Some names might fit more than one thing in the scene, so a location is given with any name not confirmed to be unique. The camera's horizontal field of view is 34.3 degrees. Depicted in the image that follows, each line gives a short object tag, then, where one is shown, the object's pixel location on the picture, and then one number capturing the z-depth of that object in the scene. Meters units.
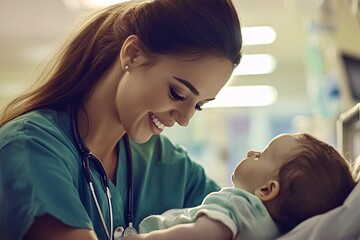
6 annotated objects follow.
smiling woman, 1.16
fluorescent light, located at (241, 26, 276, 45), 5.73
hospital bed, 1.10
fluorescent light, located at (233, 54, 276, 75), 6.54
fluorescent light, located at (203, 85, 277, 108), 7.38
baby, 1.17
